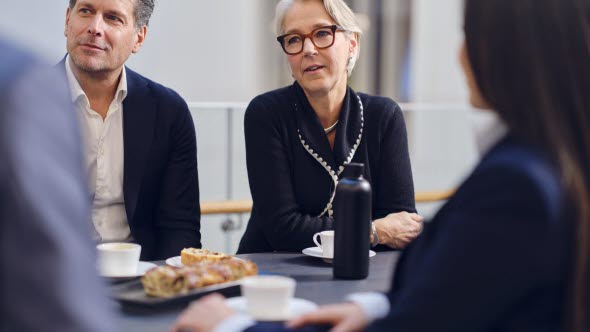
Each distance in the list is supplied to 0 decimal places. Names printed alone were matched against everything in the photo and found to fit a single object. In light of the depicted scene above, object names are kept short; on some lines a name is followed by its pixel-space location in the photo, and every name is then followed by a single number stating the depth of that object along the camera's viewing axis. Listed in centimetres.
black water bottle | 255
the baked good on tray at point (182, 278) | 235
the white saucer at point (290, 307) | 220
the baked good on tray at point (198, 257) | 262
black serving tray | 230
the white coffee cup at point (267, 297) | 219
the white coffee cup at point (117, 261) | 248
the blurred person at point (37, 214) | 107
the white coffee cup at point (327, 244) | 276
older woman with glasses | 324
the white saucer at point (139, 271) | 247
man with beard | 333
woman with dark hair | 183
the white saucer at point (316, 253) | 277
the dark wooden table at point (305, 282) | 226
